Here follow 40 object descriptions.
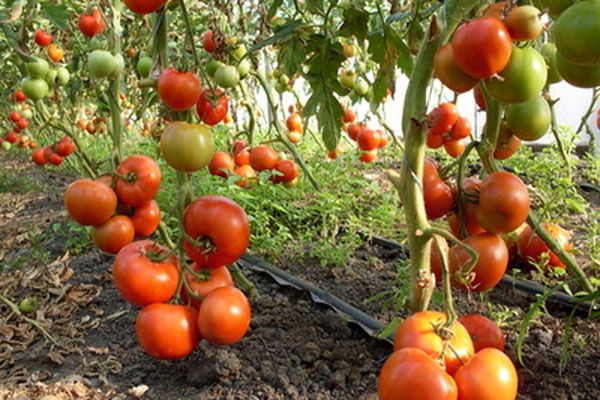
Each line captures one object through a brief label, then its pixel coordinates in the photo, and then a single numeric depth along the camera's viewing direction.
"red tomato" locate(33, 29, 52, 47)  2.52
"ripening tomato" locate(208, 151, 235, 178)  2.06
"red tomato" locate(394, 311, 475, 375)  0.77
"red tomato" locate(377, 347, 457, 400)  0.71
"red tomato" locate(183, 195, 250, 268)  1.15
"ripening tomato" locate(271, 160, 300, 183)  2.30
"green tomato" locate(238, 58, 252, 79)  1.89
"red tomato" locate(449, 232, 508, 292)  0.94
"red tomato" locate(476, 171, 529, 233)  0.92
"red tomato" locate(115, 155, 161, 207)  1.27
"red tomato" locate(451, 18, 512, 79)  0.66
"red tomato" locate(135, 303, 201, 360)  1.12
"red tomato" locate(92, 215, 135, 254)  1.26
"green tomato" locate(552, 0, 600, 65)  0.56
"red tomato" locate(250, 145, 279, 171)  2.18
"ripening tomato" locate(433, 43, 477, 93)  0.73
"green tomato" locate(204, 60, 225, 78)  1.60
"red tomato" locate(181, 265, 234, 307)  1.21
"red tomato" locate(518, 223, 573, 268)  1.36
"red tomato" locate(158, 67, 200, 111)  1.10
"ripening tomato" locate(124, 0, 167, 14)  0.99
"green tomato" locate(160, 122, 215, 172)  1.12
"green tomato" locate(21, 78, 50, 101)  2.25
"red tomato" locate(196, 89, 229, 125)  1.28
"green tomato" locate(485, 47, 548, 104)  0.71
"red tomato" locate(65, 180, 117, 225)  1.22
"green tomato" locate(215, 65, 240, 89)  1.52
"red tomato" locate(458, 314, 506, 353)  0.91
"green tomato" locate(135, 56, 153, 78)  1.71
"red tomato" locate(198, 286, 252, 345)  1.12
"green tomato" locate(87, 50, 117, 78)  1.65
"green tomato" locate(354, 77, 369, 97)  2.48
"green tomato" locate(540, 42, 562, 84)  0.90
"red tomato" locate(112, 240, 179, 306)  1.12
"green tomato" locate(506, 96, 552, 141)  0.87
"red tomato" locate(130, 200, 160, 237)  1.32
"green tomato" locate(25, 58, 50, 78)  2.25
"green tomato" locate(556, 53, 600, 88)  0.66
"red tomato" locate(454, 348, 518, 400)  0.74
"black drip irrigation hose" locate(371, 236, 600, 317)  1.40
